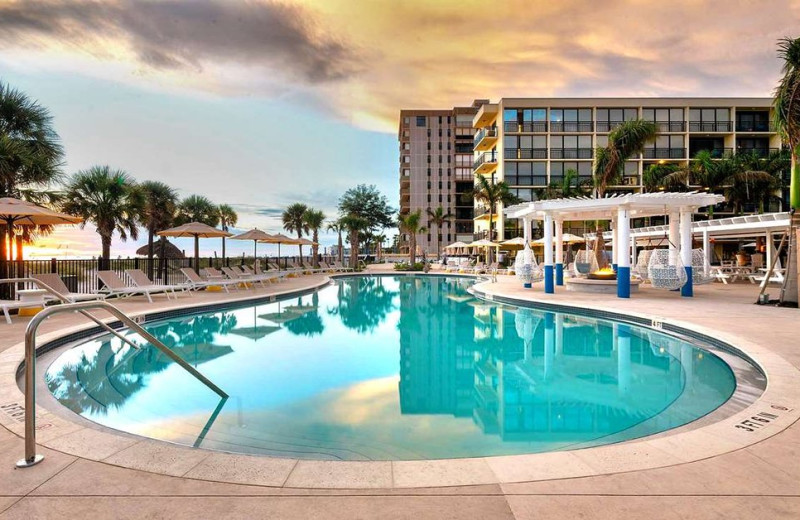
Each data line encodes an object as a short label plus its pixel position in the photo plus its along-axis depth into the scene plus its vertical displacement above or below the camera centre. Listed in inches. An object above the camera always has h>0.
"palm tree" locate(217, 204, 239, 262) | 1473.9 +148.6
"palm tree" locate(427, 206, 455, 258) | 1561.8 +145.8
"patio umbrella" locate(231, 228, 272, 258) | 765.3 +41.5
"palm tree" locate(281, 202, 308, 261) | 1569.9 +154.4
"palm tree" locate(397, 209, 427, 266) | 1368.1 +101.5
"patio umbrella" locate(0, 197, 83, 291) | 368.8 +42.7
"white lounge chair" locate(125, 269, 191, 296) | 500.5 -24.9
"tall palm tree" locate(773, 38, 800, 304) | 400.2 +137.6
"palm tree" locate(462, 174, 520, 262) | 1358.3 +199.2
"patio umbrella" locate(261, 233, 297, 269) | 871.6 +39.8
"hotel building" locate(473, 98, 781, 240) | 1462.8 +429.4
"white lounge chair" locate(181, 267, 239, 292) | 582.2 -33.9
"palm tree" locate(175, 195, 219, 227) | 1275.7 +149.9
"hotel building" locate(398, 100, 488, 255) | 2246.6 +491.0
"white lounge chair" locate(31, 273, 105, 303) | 395.5 -24.9
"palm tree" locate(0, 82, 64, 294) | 460.8 +131.3
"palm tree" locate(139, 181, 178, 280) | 997.8 +130.7
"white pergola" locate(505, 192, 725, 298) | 513.0 +61.5
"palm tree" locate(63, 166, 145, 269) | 683.4 +103.4
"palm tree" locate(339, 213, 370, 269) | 1386.6 +98.2
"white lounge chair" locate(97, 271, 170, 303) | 468.4 -33.3
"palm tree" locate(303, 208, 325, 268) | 1481.3 +130.5
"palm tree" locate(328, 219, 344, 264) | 1456.7 +105.2
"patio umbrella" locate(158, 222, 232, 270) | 641.6 +41.7
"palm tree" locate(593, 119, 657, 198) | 753.0 +193.9
